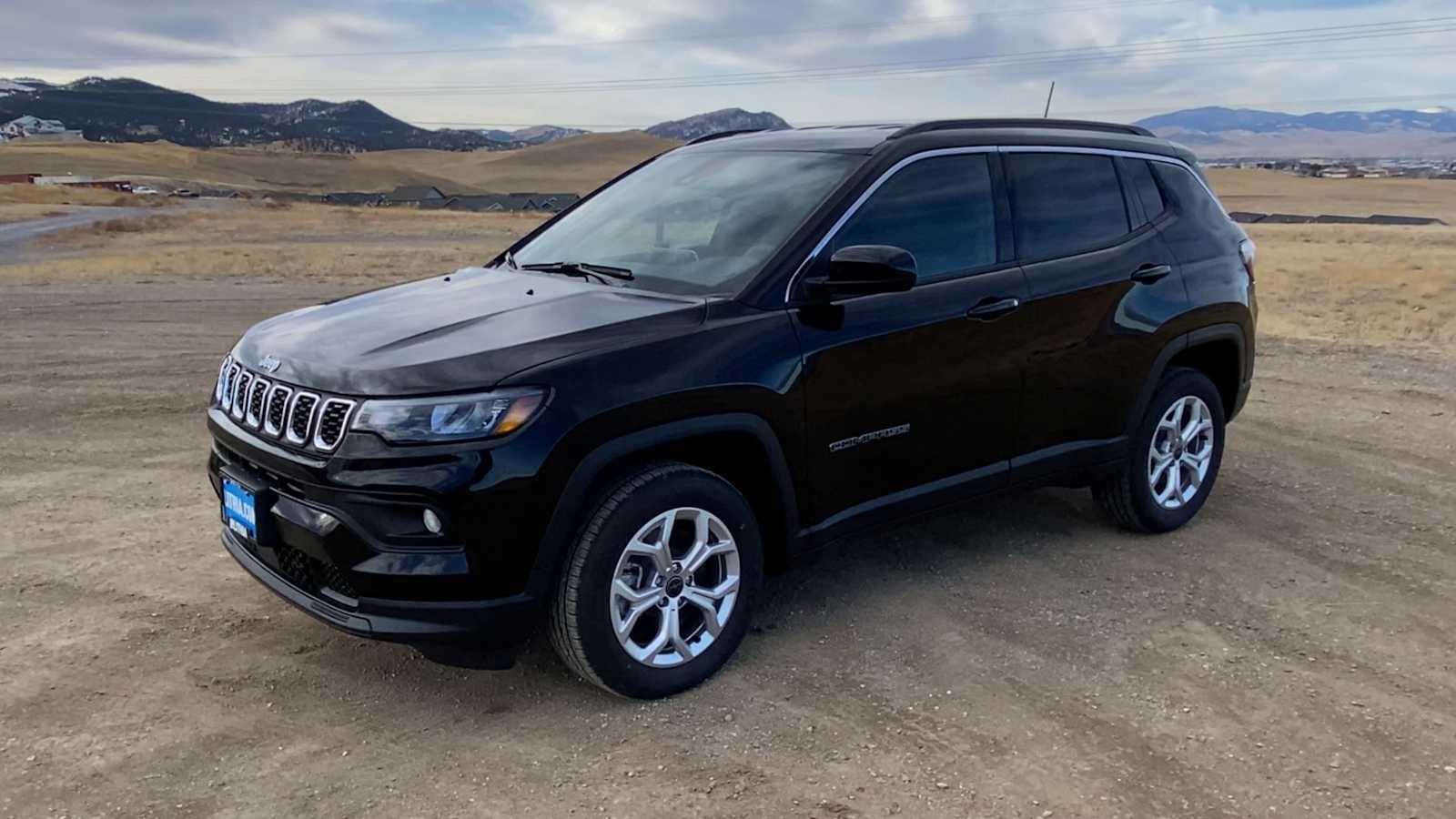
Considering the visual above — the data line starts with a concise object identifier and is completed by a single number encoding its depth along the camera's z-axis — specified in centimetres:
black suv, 319
